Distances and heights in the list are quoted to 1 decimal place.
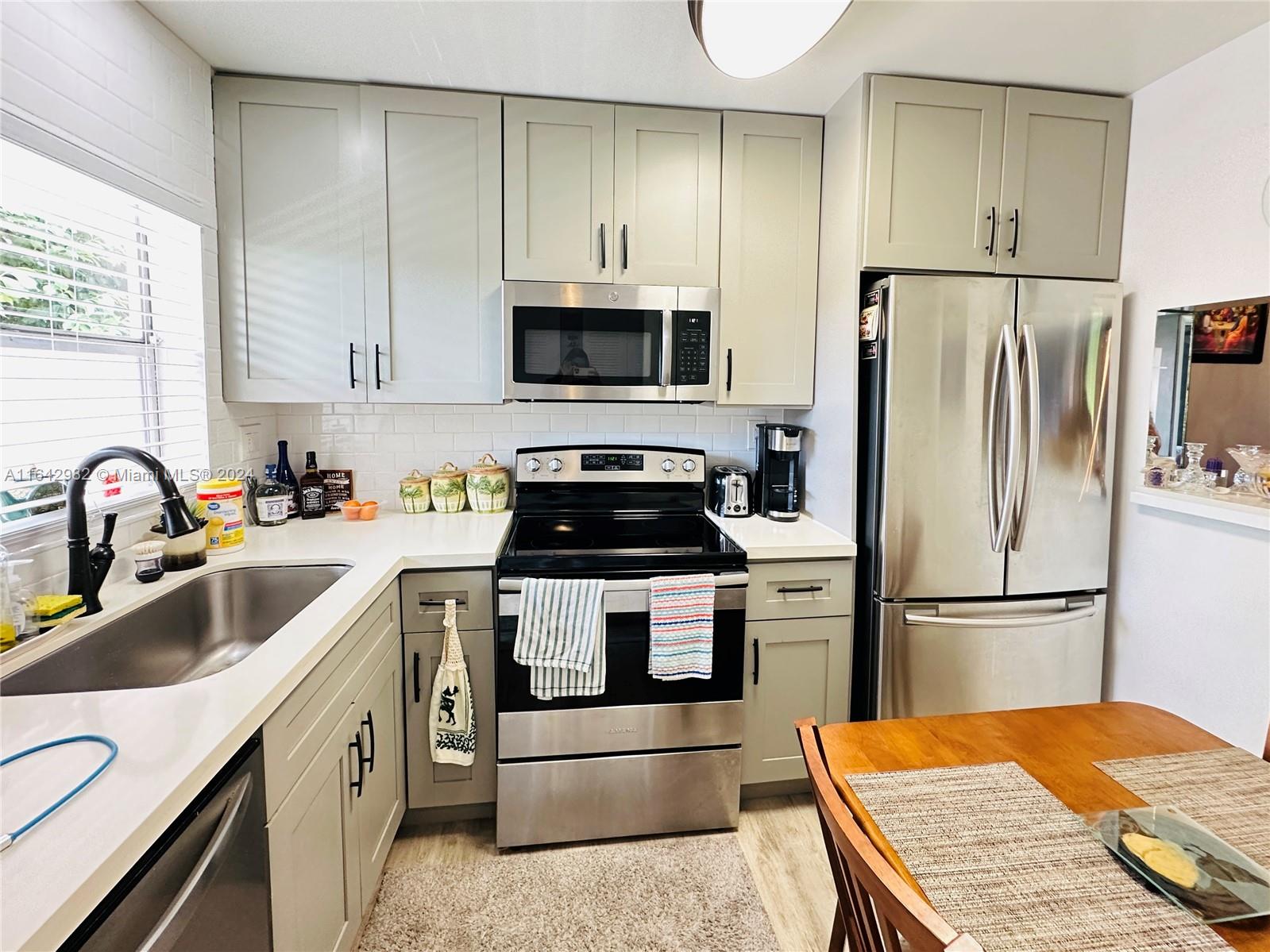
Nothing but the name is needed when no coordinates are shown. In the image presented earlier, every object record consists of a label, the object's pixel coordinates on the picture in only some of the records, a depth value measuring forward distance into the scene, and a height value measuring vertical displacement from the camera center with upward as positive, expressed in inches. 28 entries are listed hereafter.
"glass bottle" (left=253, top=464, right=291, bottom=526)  88.3 -12.1
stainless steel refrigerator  79.6 -7.5
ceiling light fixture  52.5 +34.6
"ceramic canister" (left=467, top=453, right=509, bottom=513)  96.7 -10.4
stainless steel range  76.6 -38.0
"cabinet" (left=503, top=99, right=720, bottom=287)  87.2 +32.2
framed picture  68.9 +11.2
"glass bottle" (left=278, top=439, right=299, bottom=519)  94.9 -9.7
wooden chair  22.9 -18.4
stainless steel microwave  85.9 +11.2
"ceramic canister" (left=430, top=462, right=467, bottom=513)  97.0 -10.9
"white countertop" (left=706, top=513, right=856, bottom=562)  81.5 -15.4
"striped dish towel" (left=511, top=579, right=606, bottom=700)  74.9 -24.3
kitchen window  53.7 +7.8
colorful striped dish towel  76.5 -24.7
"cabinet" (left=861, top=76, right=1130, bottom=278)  81.7 +33.2
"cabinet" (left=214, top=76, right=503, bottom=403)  83.5 +24.5
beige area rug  66.4 -54.1
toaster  97.0 -10.5
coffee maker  95.3 -7.5
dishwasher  30.1 -25.5
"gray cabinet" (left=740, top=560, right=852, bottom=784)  83.1 -31.2
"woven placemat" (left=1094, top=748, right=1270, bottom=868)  35.8 -22.4
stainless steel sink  49.4 -20.5
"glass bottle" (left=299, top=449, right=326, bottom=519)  94.6 -11.2
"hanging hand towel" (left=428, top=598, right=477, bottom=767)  76.2 -35.0
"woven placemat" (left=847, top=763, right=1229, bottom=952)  29.0 -22.9
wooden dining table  40.6 -22.5
